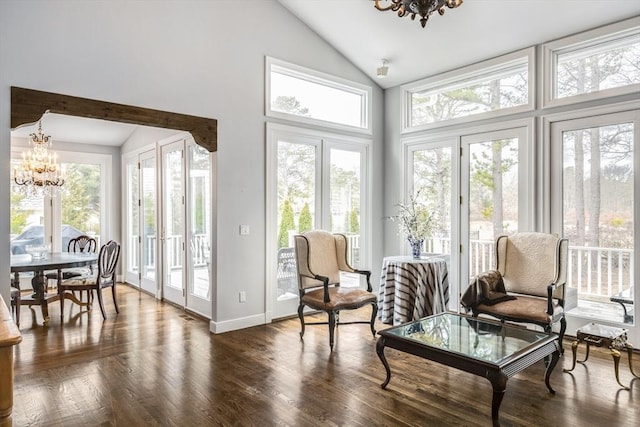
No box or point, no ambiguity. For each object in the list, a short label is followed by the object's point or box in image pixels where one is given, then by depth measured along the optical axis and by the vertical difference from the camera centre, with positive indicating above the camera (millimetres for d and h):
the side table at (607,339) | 3045 -983
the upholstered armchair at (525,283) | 3596 -716
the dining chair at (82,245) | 6602 -530
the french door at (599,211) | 3971 -20
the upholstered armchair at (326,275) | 4113 -714
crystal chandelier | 5449 +586
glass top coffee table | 2463 -927
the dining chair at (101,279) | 5109 -857
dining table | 4636 -617
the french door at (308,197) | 5000 +190
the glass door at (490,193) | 4680 +195
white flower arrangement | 4926 -125
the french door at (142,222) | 6445 -158
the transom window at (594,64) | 3984 +1487
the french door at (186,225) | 5219 -176
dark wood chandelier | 2797 +1414
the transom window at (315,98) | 5066 +1518
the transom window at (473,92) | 4750 +1511
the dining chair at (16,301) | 4375 -954
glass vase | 4773 -427
